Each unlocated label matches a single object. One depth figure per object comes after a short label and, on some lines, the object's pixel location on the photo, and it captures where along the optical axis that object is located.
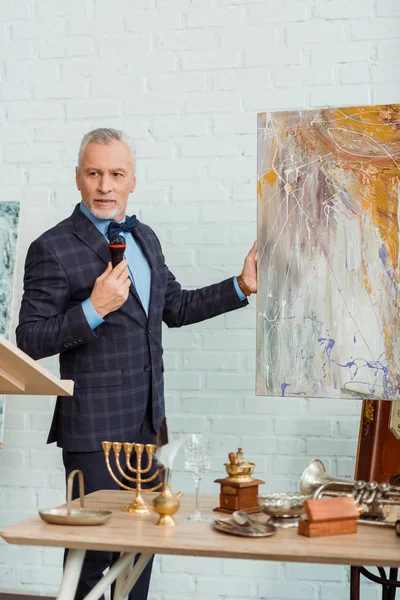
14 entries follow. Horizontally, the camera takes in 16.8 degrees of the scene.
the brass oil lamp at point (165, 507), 2.86
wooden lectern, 2.71
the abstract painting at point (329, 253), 3.50
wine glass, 2.95
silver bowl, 2.85
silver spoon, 2.80
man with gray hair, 3.50
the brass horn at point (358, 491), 2.92
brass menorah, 2.99
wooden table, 2.66
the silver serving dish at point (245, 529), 2.76
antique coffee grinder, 2.97
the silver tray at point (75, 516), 2.84
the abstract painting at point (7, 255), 4.27
